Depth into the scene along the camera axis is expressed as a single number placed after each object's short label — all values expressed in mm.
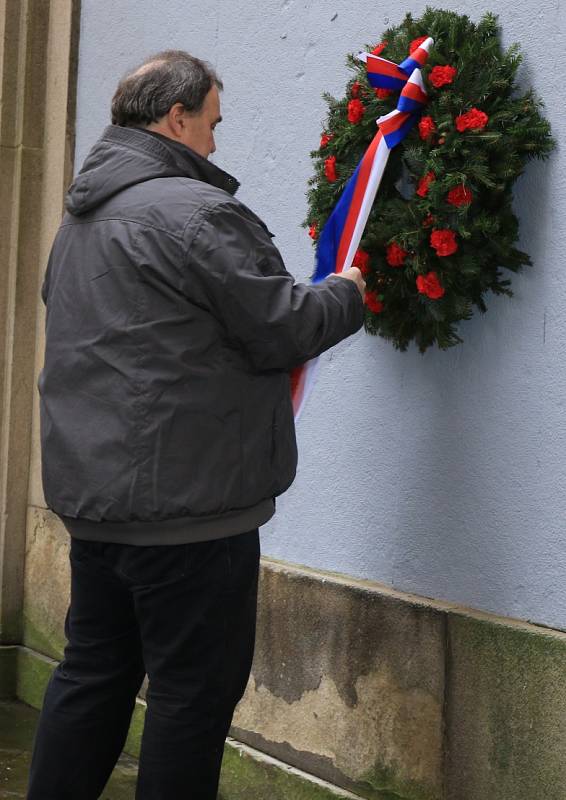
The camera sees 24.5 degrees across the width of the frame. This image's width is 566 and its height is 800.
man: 2654
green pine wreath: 2922
